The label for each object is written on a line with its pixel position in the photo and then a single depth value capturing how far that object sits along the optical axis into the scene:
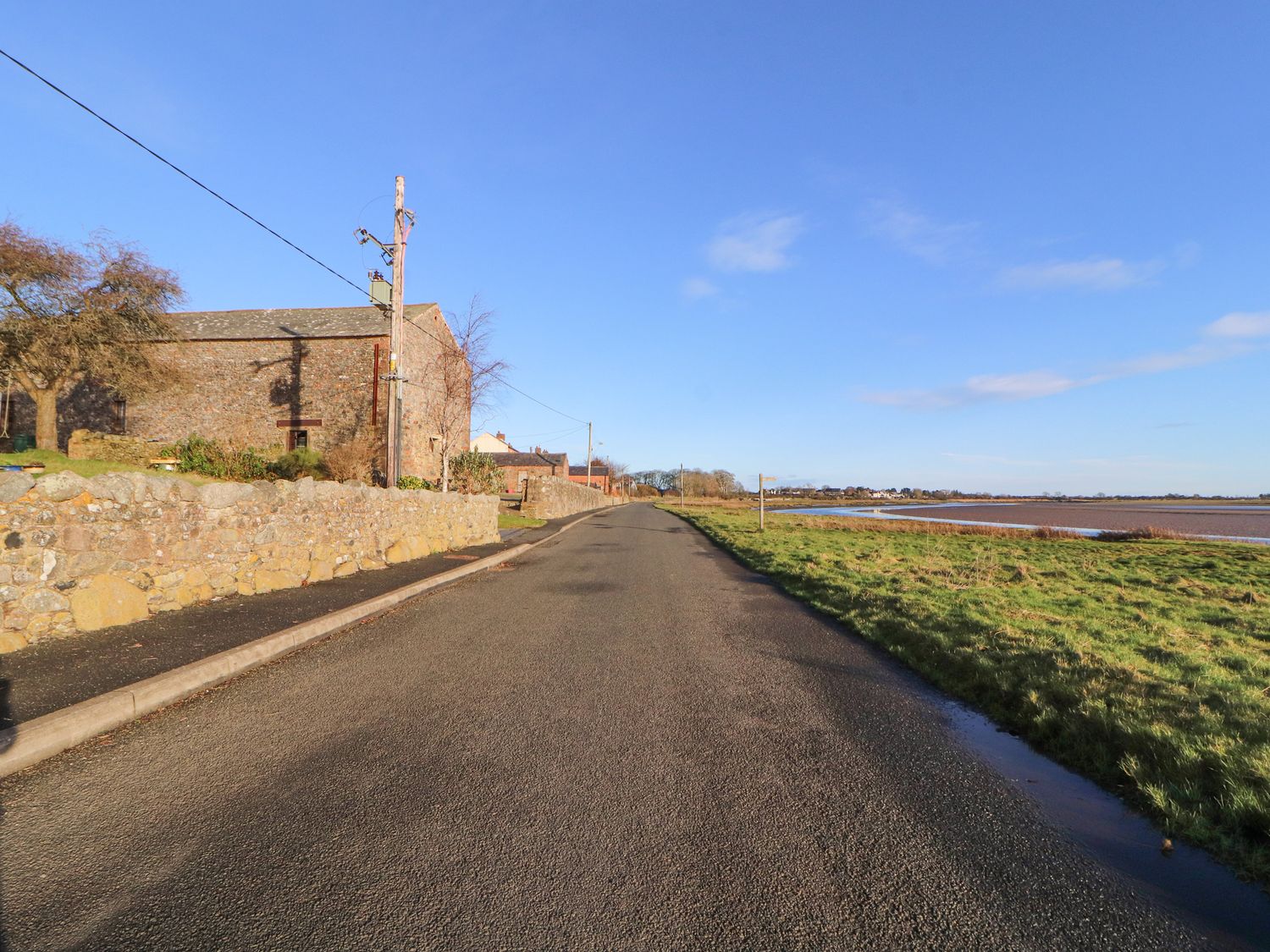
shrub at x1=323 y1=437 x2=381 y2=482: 20.19
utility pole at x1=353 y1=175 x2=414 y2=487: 13.70
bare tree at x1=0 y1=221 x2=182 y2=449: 18.14
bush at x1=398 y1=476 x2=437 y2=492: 18.92
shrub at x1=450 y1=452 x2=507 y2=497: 28.34
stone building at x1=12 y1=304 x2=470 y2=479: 25.45
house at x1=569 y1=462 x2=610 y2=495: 96.94
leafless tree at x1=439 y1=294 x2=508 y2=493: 23.70
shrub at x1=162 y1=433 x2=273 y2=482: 15.72
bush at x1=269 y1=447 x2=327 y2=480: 19.61
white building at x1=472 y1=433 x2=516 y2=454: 80.81
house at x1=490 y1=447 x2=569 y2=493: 67.56
